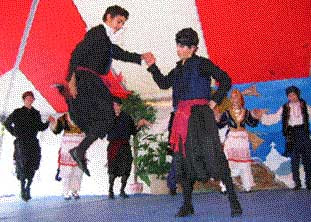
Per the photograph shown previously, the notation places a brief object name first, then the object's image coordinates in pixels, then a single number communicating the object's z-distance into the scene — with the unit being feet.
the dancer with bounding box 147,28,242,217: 9.12
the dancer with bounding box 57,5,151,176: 9.86
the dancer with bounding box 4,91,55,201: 20.03
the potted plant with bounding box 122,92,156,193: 23.38
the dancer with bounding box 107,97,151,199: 20.79
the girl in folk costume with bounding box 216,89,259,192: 18.74
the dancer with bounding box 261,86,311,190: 19.20
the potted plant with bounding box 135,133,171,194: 22.50
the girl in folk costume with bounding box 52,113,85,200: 19.85
